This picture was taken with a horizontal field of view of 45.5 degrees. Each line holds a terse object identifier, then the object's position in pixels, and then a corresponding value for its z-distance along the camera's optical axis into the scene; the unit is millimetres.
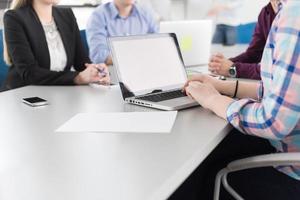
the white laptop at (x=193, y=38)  1874
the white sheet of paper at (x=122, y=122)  920
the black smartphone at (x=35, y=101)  1200
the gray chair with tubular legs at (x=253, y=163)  854
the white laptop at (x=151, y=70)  1185
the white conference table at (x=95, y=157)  603
